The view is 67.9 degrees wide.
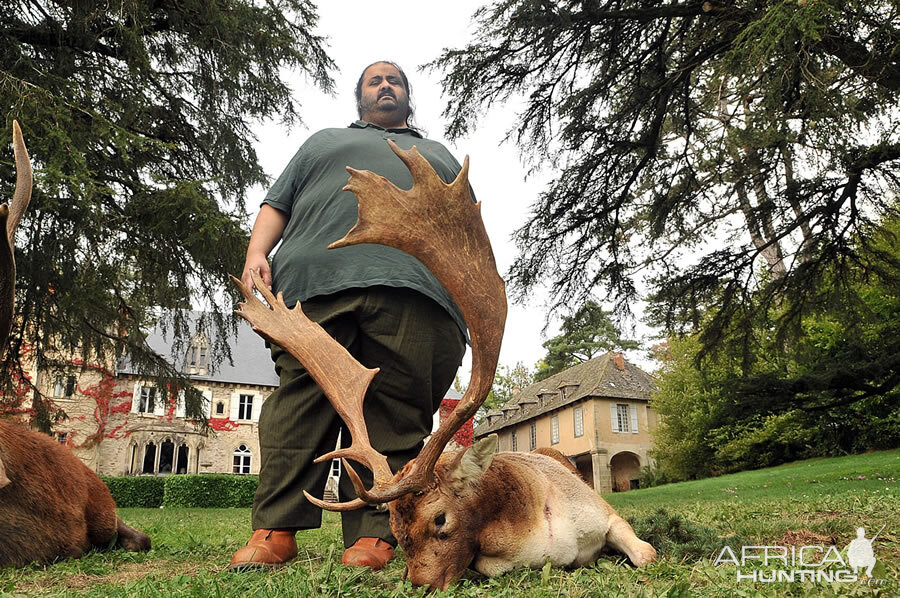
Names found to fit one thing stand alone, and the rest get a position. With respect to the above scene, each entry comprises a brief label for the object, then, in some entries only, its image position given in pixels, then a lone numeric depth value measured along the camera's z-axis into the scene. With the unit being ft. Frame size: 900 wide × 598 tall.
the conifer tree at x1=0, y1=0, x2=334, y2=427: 22.70
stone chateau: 105.50
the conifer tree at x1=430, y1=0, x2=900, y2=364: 21.50
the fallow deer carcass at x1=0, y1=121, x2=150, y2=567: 10.67
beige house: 120.06
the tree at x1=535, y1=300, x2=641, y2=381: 165.58
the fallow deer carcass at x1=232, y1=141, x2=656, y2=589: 7.63
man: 9.98
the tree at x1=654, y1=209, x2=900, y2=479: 27.07
